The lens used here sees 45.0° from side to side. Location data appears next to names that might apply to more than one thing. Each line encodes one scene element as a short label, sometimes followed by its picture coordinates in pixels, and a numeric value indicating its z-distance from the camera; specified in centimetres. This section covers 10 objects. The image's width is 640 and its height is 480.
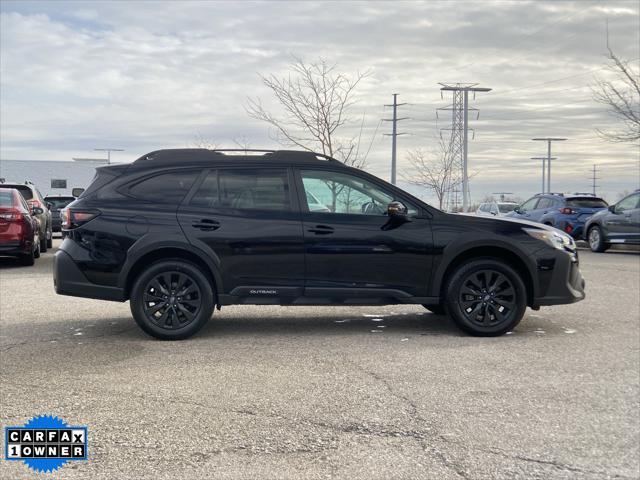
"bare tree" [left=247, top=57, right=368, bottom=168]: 2458
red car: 1531
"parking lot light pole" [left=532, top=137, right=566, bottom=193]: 7199
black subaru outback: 771
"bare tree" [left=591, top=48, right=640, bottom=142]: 2717
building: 6762
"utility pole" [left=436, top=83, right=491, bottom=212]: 4259
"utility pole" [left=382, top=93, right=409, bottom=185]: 4480
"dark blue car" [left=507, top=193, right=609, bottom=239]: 2330
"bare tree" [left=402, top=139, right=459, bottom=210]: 4203
